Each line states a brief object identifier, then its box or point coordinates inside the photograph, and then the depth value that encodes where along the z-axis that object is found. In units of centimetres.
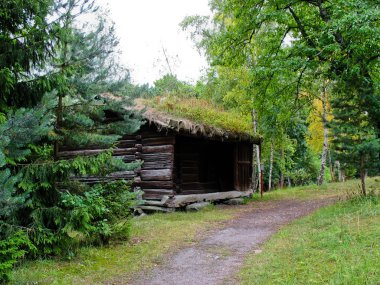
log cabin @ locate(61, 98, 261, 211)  1191
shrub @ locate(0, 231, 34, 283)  423
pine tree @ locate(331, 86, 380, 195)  949
